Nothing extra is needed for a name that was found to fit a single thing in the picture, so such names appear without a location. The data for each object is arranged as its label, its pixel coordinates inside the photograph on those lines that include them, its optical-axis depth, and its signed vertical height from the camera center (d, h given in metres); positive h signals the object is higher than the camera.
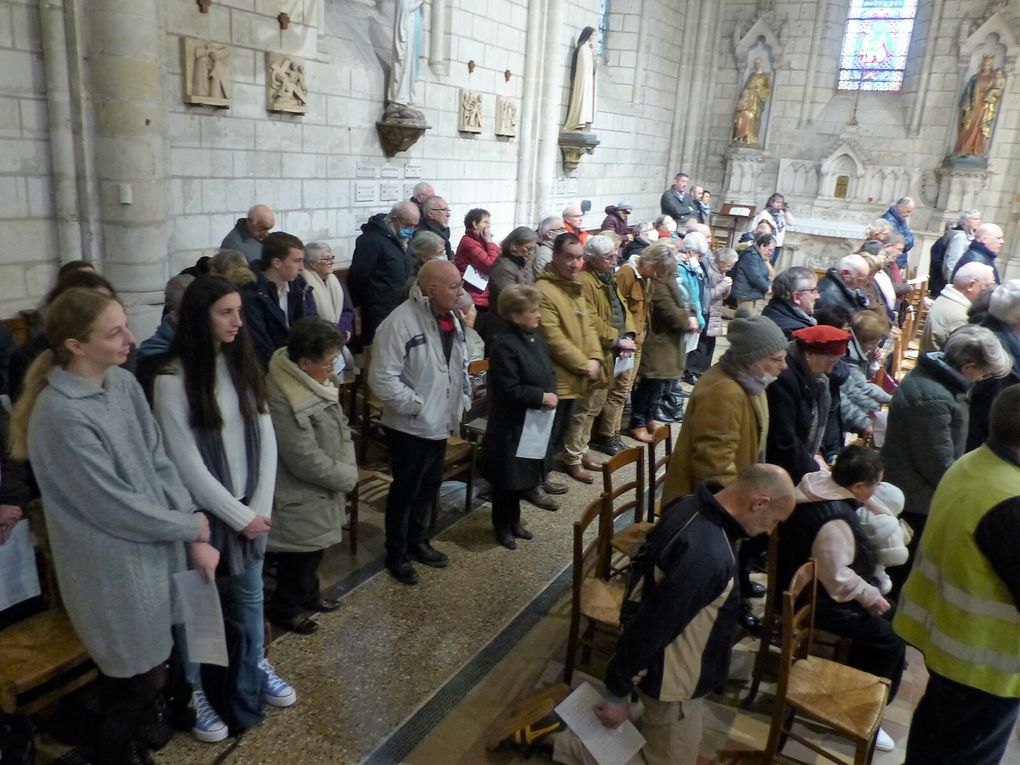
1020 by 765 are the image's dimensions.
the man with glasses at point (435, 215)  6.26 -0.39
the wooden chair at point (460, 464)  4.25 -1.64
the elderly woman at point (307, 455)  2.81 -1.10
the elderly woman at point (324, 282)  4.50 -0.73
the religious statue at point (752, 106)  14.24 +1.51
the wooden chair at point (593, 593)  2.85 -1.63
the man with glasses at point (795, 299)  4.80 -0.66
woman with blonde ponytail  1.97 -0.93
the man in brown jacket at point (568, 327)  4.43 -0.87
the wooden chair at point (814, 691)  2.45 -1.67
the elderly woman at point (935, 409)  3.32 -0.89
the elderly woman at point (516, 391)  3.80 -1.07
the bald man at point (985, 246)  7.64 -0.39
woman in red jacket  5.93 -0.66
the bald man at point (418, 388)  3.43 -0.99
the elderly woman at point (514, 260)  5.07 -0.58
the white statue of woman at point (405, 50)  6.82 +1.02
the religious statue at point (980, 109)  12.27 +1.51
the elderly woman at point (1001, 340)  3.78 -0.69
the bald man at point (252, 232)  4.98 -0.51
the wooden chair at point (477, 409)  4.66 -1.48
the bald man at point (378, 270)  5.48 -0.75
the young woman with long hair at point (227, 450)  2.34 -0.93
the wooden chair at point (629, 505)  3.22 -1.41
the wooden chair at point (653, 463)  3.69 -1.35
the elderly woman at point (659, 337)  5.32 -1.12
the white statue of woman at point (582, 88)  10.10 +1.15
